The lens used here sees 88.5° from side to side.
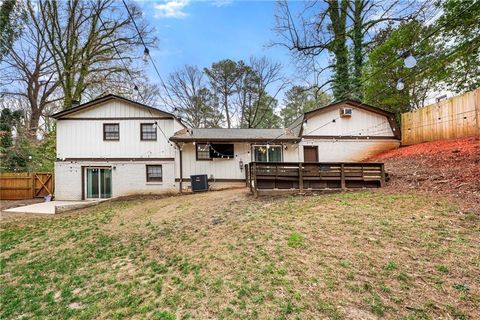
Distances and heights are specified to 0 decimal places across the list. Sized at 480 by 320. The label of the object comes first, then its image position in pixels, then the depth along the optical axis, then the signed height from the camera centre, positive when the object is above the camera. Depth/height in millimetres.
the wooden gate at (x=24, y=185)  14680 -810
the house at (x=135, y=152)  13500 +861
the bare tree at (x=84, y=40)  17594 +9672
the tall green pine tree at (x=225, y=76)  24406 +8978
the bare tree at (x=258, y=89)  25281 +7875
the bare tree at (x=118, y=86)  19500 +6644
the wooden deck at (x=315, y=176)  9398 -528
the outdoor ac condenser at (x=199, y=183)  13458 -922
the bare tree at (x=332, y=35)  11250 +6815
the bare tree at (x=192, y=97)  25125 +7131
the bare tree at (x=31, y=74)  16753 +7033
